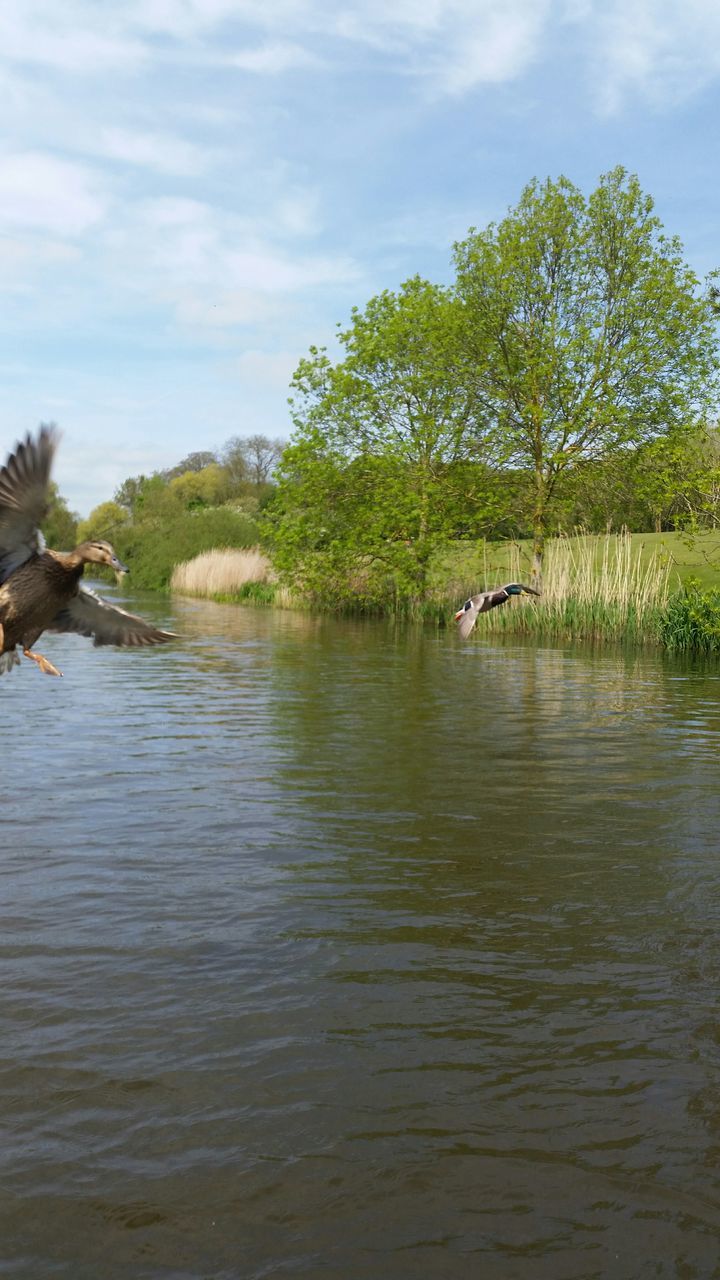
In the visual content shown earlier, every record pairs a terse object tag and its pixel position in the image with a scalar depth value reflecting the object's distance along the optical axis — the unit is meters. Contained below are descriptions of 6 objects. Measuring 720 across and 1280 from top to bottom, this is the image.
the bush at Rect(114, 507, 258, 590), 59.56
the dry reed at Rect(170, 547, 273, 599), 48.12
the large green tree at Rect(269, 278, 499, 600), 36.44
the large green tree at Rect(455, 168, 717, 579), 34.03
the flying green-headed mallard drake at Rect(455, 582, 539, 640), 11.22
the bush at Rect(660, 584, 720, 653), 23.27
